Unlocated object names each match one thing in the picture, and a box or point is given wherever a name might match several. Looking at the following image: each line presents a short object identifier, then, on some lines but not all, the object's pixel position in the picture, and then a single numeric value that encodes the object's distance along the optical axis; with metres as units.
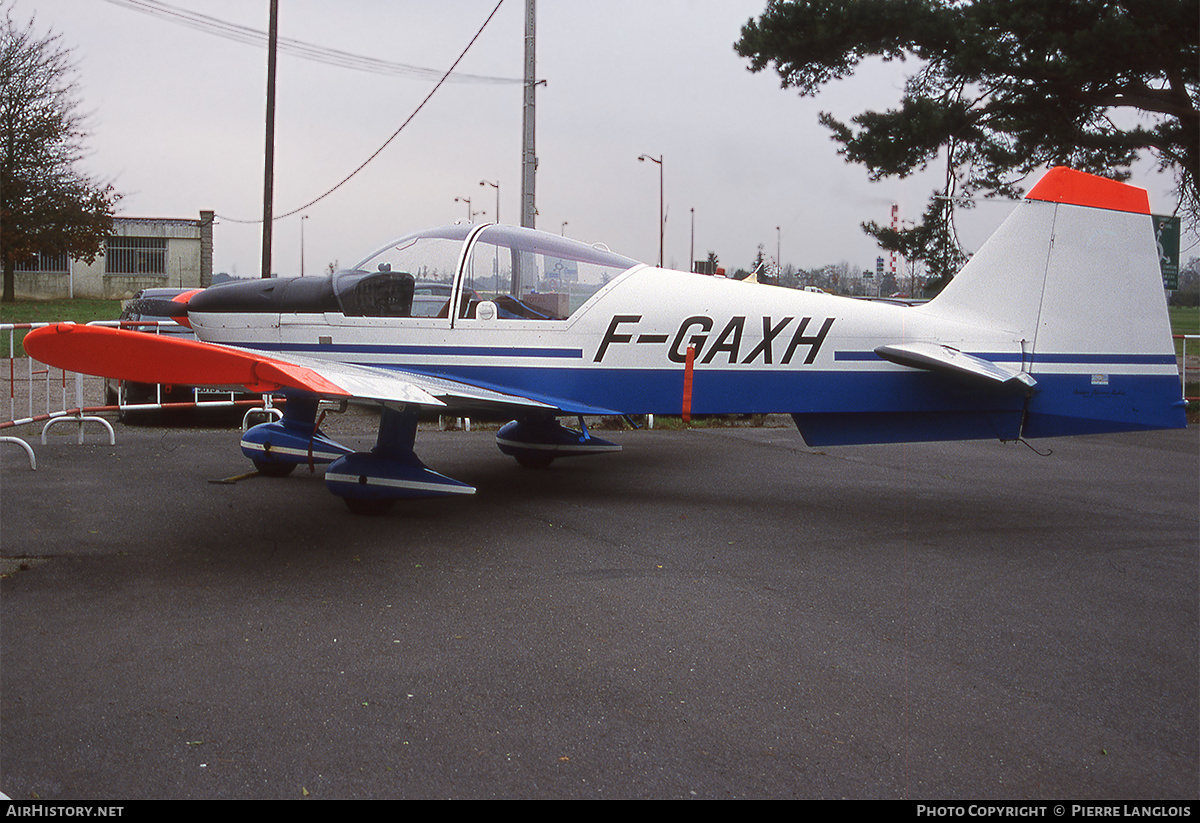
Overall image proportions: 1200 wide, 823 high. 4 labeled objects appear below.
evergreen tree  13.00
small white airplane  5.97
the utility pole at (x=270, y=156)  15.36
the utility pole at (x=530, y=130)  13.30
